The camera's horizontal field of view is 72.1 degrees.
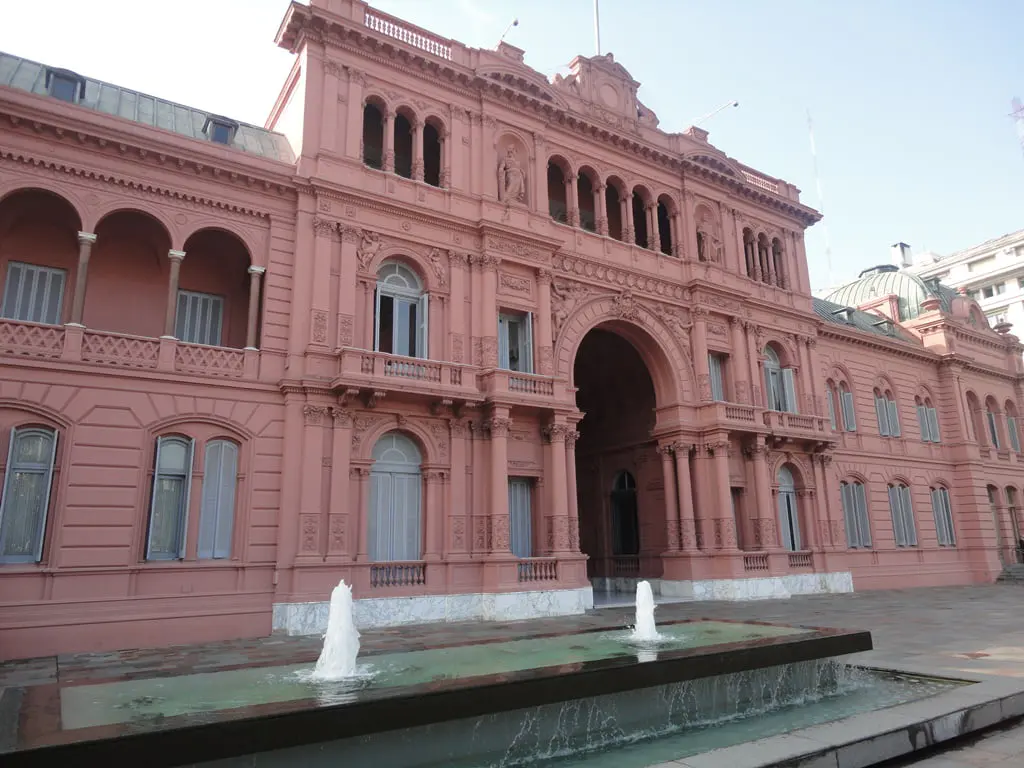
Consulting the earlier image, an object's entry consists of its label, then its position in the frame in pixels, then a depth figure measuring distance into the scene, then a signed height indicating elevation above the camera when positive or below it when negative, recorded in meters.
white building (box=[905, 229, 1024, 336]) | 66.38 +26.31
